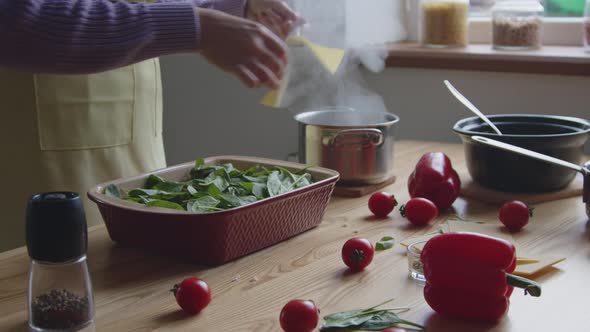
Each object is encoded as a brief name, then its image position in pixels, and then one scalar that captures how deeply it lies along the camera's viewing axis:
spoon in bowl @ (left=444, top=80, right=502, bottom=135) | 1.62
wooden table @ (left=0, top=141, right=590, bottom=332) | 0.93
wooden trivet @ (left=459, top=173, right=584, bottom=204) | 1.50
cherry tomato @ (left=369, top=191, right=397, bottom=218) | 1.40
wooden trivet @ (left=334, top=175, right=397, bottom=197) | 1.56
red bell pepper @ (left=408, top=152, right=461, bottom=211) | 1.47
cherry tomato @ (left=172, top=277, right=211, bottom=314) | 0.94
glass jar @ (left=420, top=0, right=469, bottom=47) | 2.38
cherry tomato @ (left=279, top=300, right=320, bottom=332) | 0.87
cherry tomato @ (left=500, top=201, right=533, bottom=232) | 1.32
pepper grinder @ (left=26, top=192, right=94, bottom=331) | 0.86
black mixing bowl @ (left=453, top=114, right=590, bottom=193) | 1.50
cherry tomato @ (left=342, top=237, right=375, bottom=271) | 1.09
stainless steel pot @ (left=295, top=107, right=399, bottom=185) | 1.56
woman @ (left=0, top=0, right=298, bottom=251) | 1.19
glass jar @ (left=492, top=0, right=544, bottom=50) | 2.24
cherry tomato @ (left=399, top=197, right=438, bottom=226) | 1.35
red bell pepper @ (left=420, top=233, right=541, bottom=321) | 0.92
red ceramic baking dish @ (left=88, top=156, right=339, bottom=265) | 1.11
